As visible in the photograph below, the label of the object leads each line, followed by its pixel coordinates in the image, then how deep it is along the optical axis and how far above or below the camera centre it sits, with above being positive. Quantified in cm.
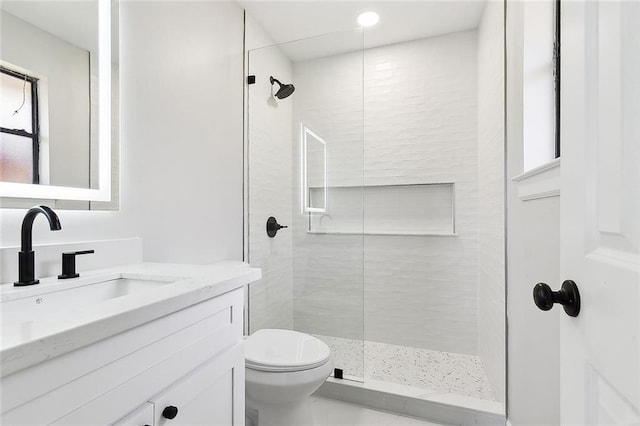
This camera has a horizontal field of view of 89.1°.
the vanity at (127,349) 50 -27
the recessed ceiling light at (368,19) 229 +139
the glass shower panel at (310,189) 214 +15
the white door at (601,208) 41 +1
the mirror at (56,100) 96 +37
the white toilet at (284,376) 142 -72
